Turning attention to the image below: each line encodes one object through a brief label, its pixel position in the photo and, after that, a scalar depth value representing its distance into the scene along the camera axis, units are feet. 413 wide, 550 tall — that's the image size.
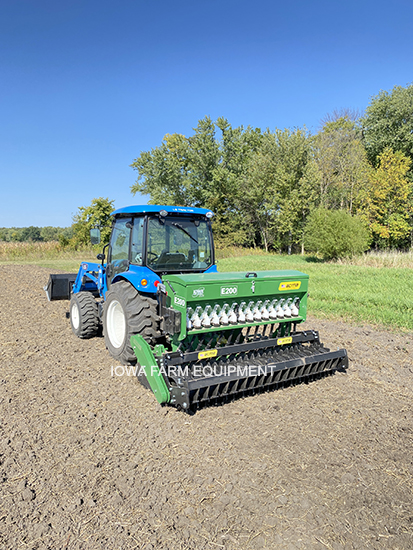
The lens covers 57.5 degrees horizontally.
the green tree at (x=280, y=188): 105.70
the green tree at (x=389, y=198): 92.99
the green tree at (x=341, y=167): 101.50
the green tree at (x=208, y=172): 124.06
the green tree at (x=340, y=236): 70.69
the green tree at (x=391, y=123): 99.81
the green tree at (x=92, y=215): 110.01
